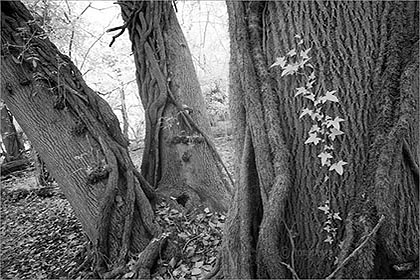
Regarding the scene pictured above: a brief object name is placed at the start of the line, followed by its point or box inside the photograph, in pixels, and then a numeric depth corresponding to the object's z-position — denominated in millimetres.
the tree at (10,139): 9273
